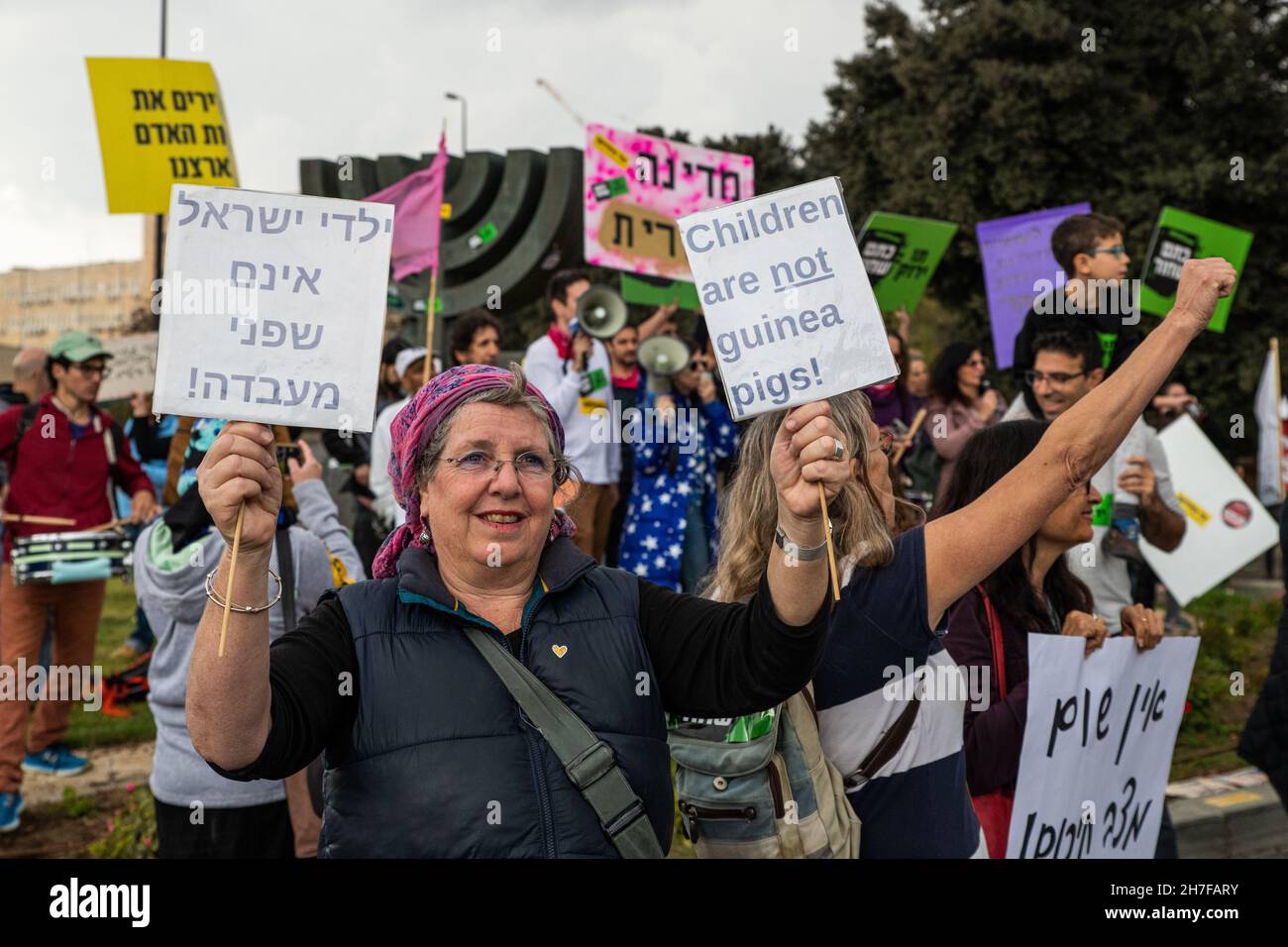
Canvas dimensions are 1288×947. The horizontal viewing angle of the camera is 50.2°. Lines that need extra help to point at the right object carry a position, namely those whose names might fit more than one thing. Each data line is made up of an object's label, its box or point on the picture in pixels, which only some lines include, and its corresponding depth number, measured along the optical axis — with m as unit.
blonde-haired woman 2.71
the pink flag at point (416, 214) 7.91
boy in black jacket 5.06
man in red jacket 6.59
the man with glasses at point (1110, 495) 4.92
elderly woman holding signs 2.25
